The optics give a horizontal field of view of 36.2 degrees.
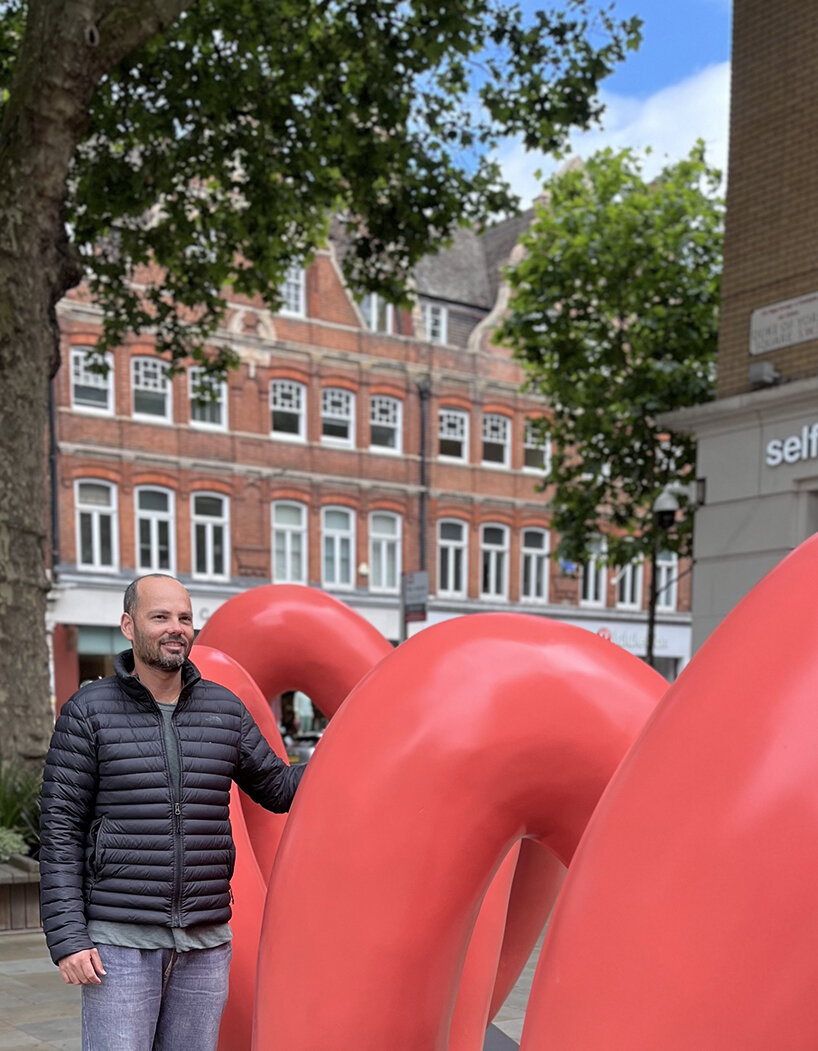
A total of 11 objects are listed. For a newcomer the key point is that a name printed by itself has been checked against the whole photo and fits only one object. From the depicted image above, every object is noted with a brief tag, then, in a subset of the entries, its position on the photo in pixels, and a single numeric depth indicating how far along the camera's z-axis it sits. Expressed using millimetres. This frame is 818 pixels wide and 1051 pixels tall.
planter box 7555
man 2703
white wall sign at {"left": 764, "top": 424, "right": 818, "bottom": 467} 11359
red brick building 28312
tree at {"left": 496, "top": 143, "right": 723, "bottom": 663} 20312
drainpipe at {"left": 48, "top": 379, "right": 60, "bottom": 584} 27328
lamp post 16703
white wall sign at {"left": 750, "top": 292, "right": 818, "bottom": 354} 11633
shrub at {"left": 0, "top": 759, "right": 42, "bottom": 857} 8406
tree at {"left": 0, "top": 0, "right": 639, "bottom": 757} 13133
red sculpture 1511
